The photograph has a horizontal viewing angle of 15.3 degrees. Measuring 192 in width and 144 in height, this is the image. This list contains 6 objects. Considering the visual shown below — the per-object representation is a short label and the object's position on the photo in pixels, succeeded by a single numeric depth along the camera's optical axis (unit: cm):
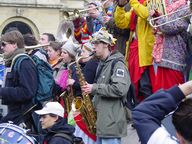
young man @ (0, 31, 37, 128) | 904
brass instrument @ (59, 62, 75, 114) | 1089
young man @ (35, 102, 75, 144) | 734
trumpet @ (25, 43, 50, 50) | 1092
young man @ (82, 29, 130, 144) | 854
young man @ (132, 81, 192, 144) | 356
